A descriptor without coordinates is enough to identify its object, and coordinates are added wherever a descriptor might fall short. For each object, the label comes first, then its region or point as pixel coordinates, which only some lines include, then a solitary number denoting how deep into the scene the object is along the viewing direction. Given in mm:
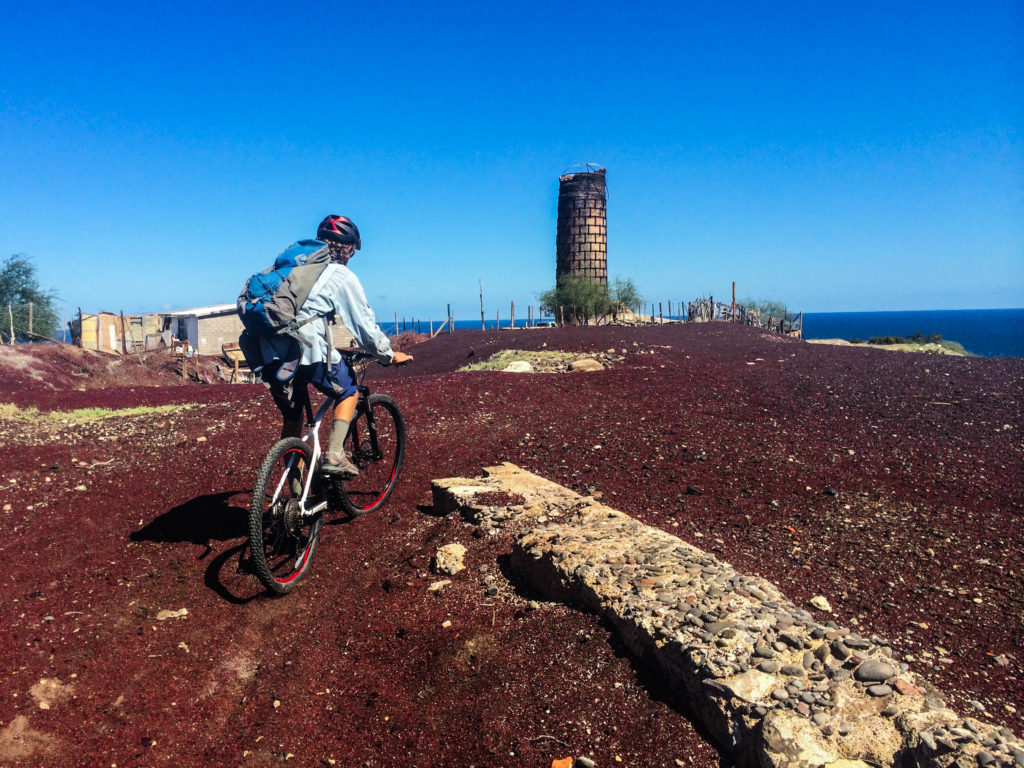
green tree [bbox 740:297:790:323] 41909
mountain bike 3430
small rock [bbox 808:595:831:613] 3523
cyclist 3885
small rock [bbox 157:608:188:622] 3490
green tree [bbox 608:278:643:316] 33688
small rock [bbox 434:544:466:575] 3666
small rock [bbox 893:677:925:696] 2203
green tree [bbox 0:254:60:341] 41375
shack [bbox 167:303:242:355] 36406
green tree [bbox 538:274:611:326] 32219
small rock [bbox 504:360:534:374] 13509
